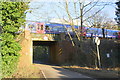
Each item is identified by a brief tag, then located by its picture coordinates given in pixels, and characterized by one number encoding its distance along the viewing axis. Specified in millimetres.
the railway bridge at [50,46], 16623
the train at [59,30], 26036
